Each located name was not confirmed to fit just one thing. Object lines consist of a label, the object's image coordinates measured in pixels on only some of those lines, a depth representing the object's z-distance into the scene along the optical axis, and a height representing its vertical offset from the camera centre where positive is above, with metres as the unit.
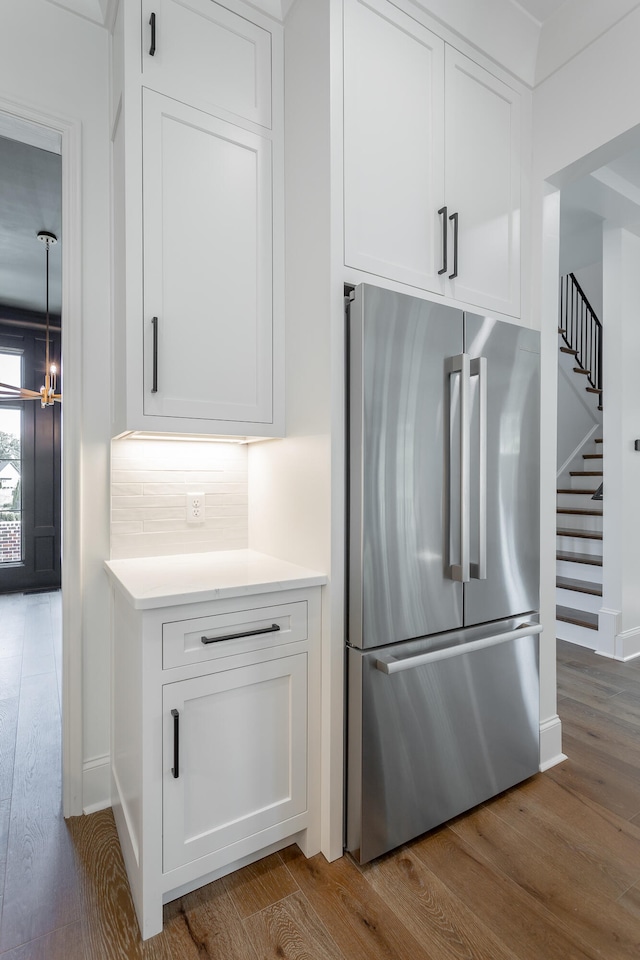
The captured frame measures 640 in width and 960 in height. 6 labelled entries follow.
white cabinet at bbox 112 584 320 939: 1.32 -0.76
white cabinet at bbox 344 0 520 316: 1.62 +1.10
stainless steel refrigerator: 1.52 -0.29
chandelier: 3.78 +0.63
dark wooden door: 5.34 -0.12
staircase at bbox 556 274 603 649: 3.76 -0.38
